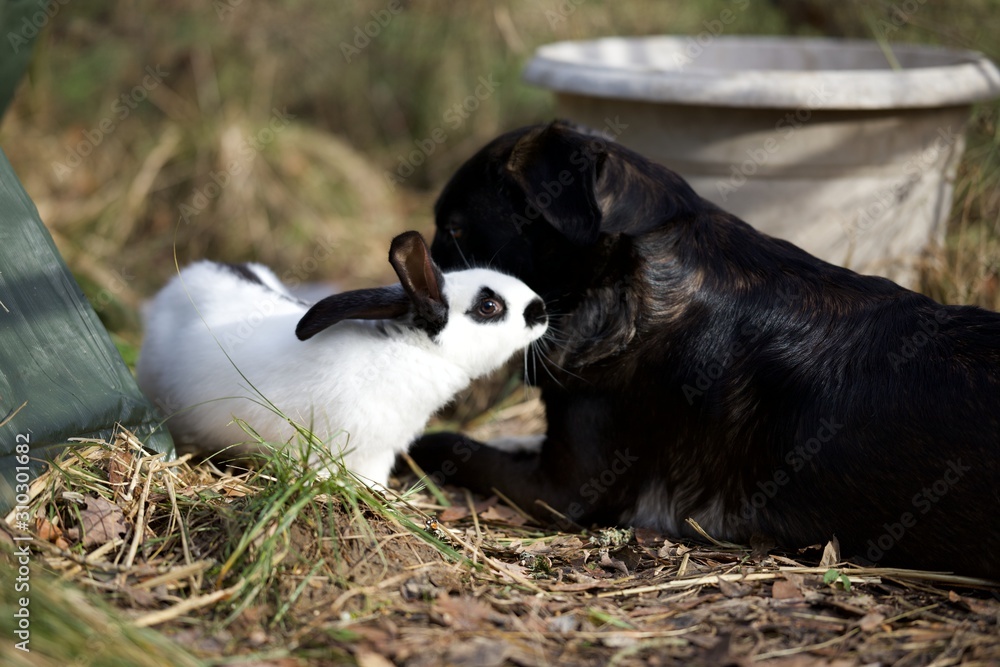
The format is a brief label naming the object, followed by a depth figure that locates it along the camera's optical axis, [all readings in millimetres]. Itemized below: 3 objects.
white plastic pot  4250
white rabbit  2893
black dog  2734
